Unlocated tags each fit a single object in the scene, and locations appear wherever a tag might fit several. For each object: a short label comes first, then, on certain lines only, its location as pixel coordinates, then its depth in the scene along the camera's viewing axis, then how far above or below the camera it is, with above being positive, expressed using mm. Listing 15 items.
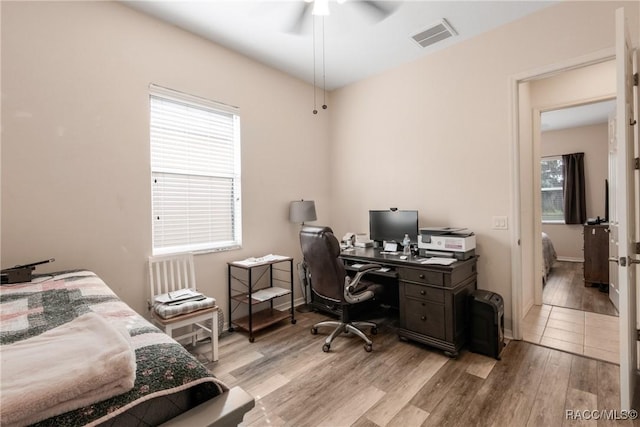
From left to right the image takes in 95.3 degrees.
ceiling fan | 2148 +1589
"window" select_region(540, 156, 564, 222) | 6293 +416
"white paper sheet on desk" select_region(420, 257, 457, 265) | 2454 -441
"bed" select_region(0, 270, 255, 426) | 643 -418
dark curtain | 5898 +372
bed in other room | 4547 -809
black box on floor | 2340 -942
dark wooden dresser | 3977 -650
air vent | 2645 +1673
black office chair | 2441 -567
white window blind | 2574 +385
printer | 2596 -302
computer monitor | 3045 -159
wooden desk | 2377 -758
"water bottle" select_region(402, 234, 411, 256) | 2976 -359
